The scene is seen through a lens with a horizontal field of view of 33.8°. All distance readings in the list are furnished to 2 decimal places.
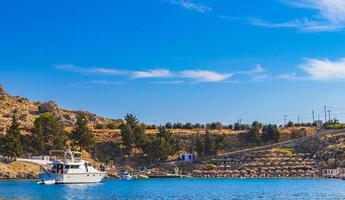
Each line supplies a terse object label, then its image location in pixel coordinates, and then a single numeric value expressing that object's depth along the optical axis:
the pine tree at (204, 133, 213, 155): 119.88
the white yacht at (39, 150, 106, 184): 90.19
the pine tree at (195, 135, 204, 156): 121.44
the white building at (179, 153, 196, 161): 119.62
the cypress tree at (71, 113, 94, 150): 113.50
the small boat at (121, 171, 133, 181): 103.21
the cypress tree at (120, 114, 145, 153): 119.19
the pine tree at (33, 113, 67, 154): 111.31
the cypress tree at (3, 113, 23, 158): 102.56
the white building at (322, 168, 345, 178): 101.38
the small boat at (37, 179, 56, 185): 87.69
